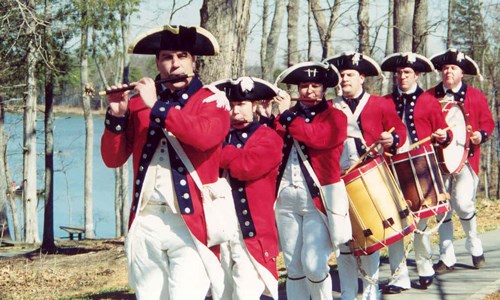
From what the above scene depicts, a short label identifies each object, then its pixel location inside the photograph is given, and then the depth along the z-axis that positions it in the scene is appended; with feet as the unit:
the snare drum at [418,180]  29.25
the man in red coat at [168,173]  18.35
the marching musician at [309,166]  24.04
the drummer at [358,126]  27.35
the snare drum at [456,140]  33.17
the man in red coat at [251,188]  21.88
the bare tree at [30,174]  121.49
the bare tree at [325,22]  58.44
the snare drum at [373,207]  25.94
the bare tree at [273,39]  93.81
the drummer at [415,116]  30.73
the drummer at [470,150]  34.06
